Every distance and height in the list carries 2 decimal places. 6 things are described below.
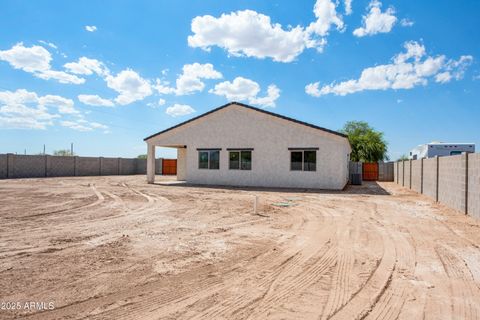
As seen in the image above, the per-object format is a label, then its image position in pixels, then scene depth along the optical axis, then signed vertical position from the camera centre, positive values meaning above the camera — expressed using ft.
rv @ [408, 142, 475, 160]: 122.42 +6.35
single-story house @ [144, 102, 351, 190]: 61.87 +2.59
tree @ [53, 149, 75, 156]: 204.95 +3.96
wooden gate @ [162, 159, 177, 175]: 122.93 -2.67
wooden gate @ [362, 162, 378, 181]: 100.94 -2.87
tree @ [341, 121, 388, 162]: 140.46 +7.15
